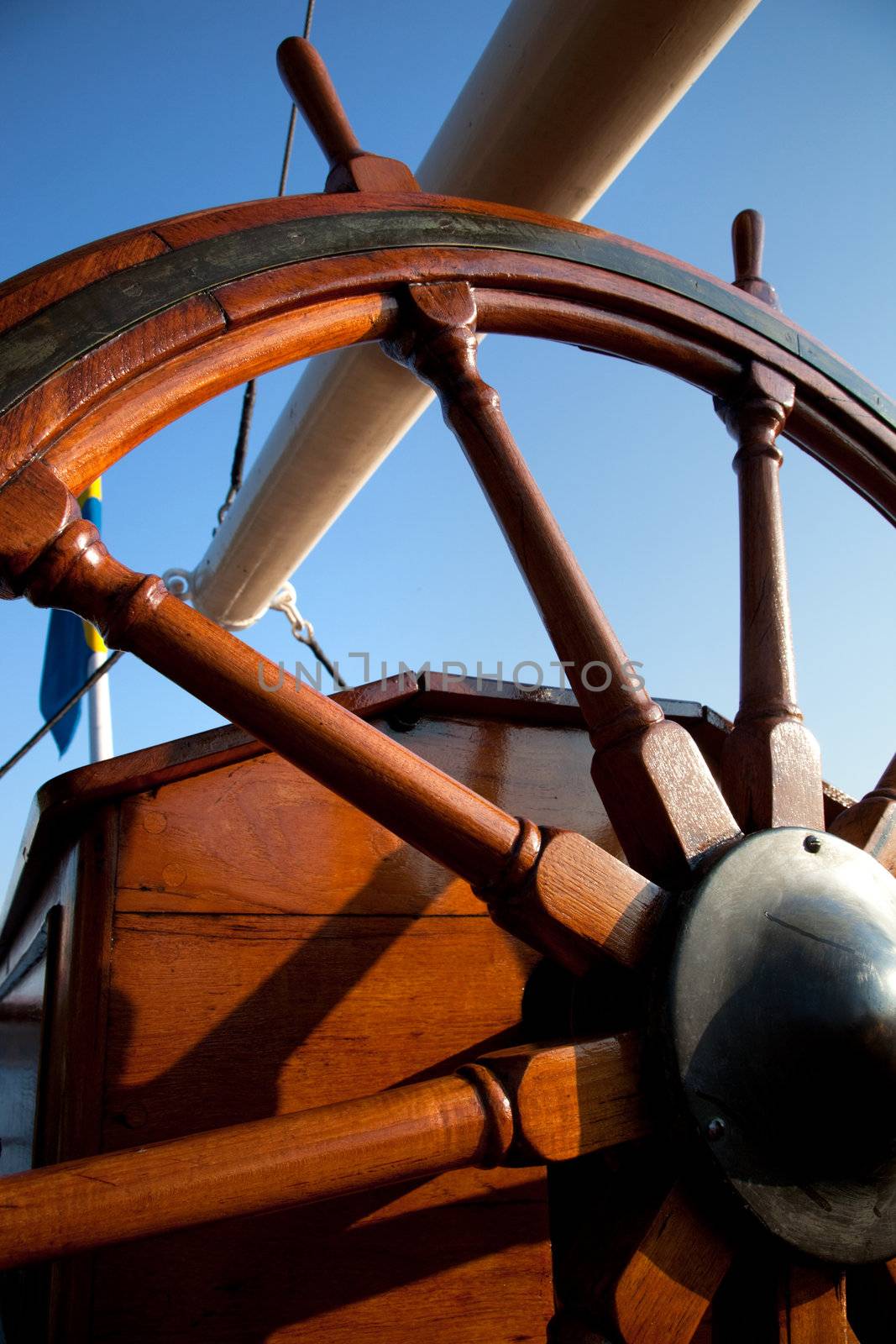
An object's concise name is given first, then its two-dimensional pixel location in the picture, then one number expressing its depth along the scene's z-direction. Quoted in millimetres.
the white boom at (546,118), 1441
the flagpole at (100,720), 4168
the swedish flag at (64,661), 5012
